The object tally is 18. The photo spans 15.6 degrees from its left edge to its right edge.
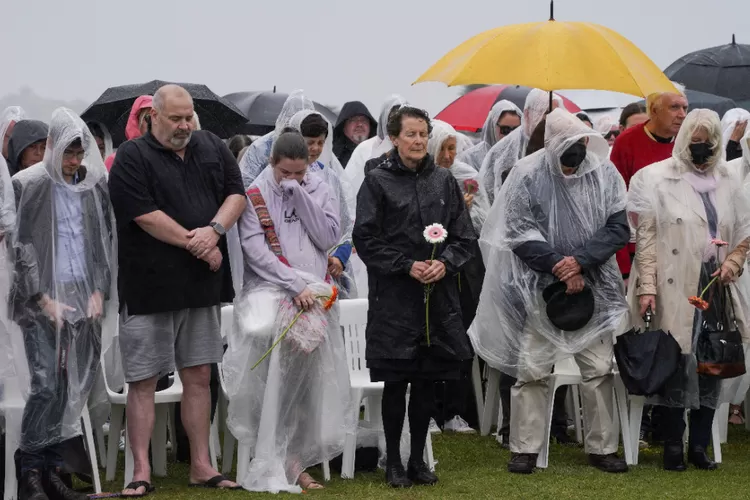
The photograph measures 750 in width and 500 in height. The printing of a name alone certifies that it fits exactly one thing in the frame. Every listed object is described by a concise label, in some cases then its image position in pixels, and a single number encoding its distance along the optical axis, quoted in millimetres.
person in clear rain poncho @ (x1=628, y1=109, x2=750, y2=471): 14063
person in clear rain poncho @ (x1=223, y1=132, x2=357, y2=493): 12885
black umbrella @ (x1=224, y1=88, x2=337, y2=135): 21710
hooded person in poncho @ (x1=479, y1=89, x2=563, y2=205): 15948
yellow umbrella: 14314
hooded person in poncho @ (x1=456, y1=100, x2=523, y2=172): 17788
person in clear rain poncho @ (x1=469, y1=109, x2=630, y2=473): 13698
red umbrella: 21695
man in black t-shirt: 12444
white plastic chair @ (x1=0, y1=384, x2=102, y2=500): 12170
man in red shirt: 15735
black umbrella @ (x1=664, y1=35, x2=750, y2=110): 25359
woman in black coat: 12885
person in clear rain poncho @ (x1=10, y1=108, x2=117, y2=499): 12315
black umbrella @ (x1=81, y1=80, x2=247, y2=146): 18244
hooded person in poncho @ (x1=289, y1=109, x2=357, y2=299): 14740
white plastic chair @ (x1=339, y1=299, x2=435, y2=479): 14154
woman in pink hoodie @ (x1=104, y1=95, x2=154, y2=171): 14945
